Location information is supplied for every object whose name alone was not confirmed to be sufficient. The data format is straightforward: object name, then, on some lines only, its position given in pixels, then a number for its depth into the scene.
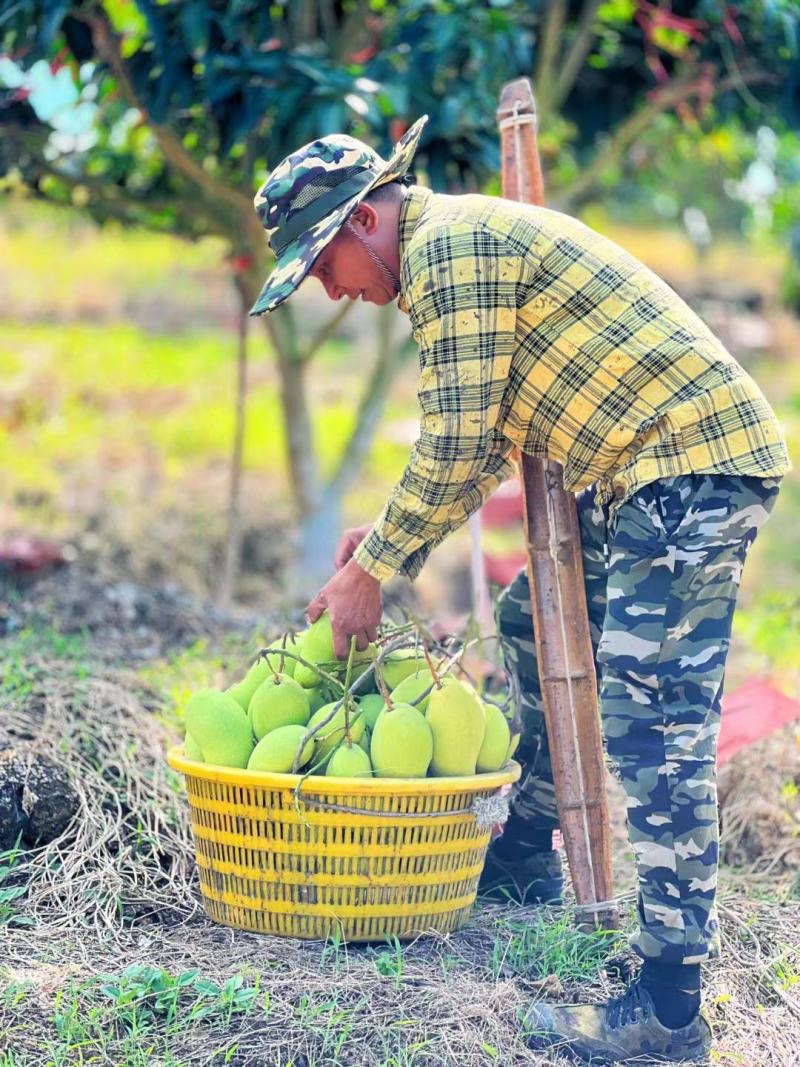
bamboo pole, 5.29
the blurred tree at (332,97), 7.79
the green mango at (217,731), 4.95
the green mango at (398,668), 5.36
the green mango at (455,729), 4.95
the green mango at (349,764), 4.83
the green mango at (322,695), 5.33
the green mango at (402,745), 4.86
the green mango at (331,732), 4.97
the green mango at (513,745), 5.20
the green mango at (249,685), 5.35
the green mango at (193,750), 5.02
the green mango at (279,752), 4.86
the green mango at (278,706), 5.11
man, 4.50
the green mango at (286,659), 5.29
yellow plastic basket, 4.79
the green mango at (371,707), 5.11
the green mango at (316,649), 5.37
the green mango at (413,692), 5.12
